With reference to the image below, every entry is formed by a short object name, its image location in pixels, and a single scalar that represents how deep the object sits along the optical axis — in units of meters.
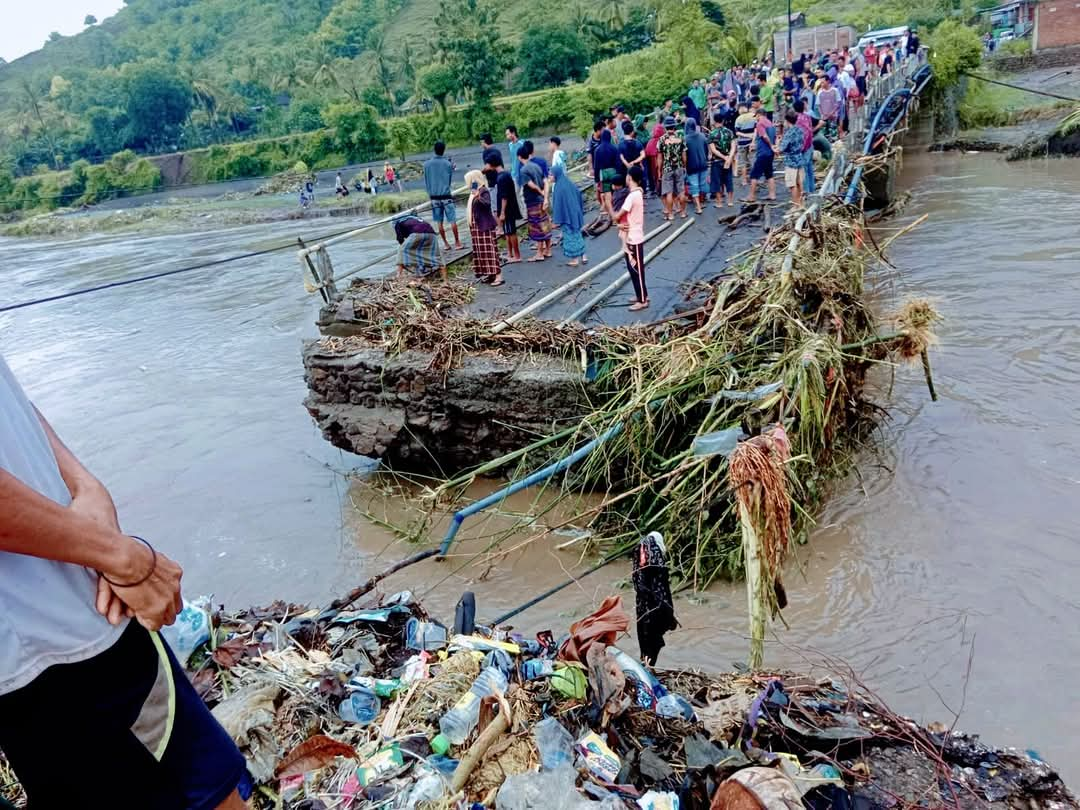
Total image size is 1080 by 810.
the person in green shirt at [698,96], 17.43
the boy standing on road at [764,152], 11.71
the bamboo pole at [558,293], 7.32
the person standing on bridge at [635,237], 7.55
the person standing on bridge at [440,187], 10.37
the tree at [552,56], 55.50
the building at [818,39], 34.00
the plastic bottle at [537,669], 3.52
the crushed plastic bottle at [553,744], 3.04
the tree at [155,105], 68.38
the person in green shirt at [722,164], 12.45
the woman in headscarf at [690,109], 14.45
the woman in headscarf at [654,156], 12.66
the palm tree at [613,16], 58.38
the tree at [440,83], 50.12
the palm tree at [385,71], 64.38
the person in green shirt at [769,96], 18.06
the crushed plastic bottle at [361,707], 3.41
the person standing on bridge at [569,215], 9.65
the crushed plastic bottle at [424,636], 3.98
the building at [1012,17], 48.38
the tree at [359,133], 49.88
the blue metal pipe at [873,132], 10.93
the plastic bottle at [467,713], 3.21
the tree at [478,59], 48.38
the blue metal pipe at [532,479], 5.43
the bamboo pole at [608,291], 7.81
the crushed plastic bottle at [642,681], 3.45
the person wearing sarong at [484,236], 9.34
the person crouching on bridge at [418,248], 9.55
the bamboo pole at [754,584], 3.62
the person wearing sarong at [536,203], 10.36
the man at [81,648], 1.35
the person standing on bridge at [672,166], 12.41
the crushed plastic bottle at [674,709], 3.38
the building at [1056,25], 36.72
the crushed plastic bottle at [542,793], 2.79
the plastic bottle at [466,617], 4.05
